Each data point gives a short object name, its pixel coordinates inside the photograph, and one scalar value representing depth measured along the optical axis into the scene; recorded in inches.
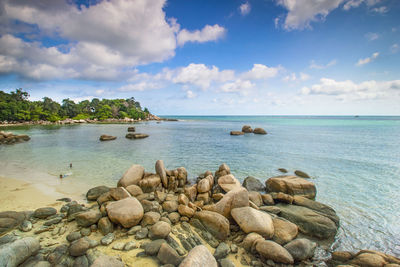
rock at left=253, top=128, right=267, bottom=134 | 1590.8
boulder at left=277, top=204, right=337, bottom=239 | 223.6
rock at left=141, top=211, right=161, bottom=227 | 217.2
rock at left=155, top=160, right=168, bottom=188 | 361.7
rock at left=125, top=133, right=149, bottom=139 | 1264.0
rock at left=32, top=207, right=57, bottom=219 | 234.4
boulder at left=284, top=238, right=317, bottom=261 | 175.5
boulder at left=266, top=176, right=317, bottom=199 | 336.8
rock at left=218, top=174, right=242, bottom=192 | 335.4
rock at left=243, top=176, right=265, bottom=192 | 376.5
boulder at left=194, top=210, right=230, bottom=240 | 204.2
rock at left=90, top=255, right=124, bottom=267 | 144.9
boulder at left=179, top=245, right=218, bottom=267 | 136.8
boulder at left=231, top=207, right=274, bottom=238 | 202.0
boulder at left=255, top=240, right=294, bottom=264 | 166.1
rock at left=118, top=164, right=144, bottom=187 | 336.5
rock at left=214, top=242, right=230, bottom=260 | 177.6
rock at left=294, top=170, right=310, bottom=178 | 466.8
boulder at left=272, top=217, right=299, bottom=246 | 202.4
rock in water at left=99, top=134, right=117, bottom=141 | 1114.5
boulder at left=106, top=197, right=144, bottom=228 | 209.6
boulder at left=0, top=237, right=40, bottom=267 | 143.3
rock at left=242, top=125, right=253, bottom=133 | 1699.9
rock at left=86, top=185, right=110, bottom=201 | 303.9
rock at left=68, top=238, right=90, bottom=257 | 165.6
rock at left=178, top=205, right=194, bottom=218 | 240.5
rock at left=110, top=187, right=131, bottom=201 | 269.1
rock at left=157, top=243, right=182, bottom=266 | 159.3
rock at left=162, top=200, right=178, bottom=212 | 254.7
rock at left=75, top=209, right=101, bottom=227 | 212.5
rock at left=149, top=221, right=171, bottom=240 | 194.8
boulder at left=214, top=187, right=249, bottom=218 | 235.1
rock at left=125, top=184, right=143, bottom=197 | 303.6
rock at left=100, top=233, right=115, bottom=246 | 186.3
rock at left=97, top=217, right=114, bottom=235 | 202.7
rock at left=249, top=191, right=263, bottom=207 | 289.1
